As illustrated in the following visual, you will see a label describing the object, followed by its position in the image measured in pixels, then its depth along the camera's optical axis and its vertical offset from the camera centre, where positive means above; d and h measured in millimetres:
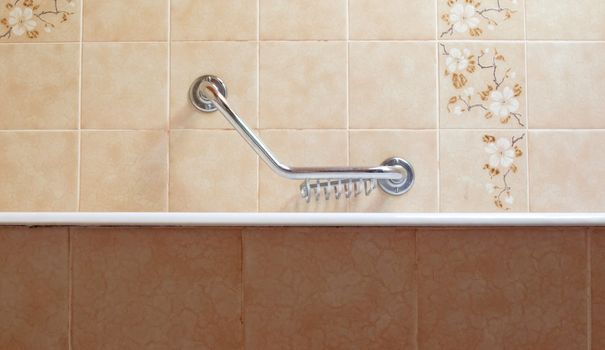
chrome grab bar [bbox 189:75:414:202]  1264 +34
